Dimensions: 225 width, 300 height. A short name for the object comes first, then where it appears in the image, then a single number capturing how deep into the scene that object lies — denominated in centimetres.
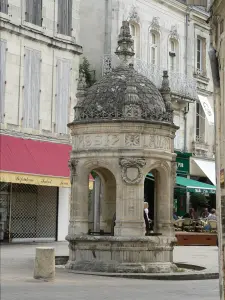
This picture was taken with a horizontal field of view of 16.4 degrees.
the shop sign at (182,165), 3994
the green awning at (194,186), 3756
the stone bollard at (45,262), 1603
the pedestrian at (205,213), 3990
